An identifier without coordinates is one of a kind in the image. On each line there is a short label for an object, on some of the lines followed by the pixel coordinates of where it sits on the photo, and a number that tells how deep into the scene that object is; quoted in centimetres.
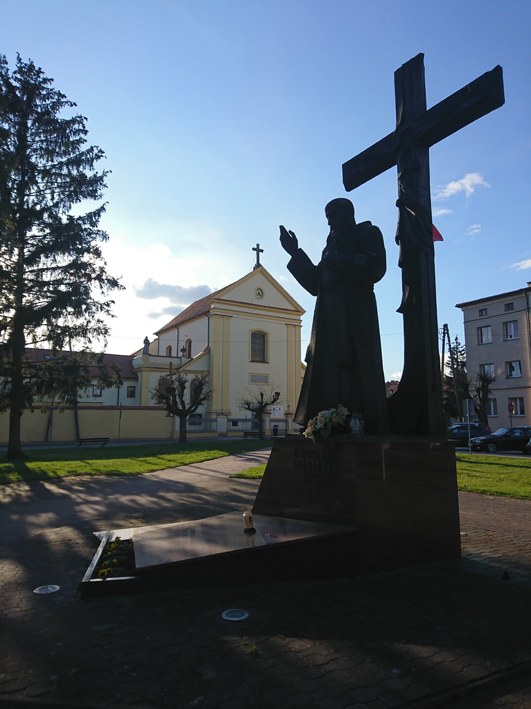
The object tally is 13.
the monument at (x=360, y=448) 448
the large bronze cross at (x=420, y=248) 557
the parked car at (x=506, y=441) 2344
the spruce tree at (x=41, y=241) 1761
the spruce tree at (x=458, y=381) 3850
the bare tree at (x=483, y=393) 3628
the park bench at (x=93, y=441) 2737
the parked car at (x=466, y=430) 2599
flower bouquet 532
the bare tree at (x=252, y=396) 3447
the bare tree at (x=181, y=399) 2927
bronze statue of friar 567
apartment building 3628
